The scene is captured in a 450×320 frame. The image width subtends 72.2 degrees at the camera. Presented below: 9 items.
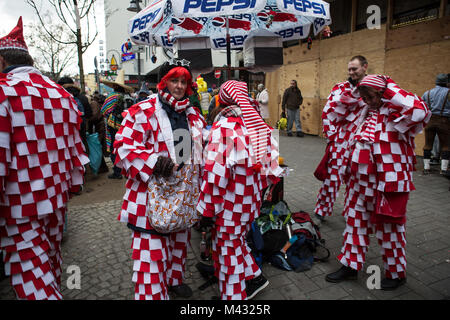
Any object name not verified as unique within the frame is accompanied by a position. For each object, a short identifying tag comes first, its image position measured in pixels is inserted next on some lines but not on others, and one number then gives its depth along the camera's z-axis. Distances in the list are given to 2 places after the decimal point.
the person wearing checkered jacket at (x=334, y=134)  3.44
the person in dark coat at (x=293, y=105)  11.09
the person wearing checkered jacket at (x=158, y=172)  2.17
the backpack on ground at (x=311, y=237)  3.36
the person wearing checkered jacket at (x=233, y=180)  2.29
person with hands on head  2.51
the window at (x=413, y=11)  7.29
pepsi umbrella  3.09
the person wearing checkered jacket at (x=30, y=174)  1.92
